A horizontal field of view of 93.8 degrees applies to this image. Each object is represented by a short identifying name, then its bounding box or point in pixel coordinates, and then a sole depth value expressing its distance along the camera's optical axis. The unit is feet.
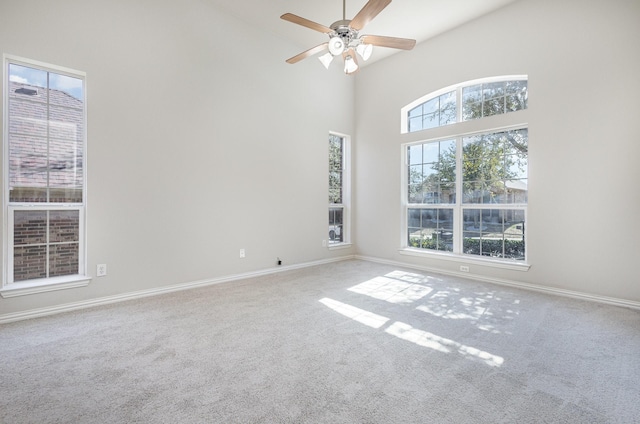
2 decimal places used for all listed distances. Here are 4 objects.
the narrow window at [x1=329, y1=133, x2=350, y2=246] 18.57
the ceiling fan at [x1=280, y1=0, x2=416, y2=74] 8.40
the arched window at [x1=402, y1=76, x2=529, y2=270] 13.17
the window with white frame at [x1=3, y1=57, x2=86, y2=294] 9.17
